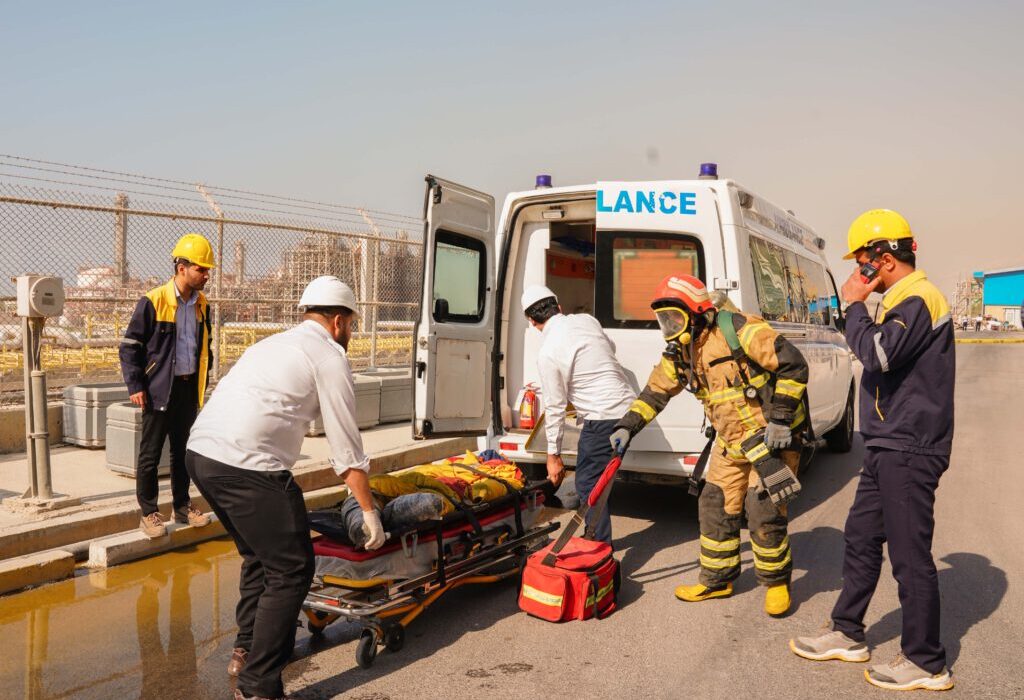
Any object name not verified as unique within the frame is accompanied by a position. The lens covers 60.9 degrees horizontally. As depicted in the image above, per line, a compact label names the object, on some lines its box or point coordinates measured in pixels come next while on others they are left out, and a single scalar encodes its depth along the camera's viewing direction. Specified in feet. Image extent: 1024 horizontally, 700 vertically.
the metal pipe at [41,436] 19.43
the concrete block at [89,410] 26.40
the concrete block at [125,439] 23.03
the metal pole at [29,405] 19.56
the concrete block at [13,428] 26.18
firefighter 15.23
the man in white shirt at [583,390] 17.66
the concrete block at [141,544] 17.79
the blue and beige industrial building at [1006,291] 223.51
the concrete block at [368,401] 32.83
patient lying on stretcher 13.61
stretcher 13.14
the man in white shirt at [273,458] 11.21
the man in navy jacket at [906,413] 12.23
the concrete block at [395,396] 34.58
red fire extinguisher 22.66
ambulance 20.03
